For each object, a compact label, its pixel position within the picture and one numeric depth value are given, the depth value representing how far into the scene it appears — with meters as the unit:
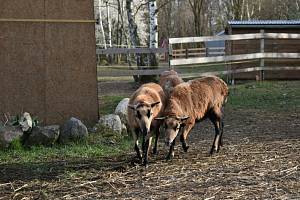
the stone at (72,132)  9.20
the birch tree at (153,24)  20.16
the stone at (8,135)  8.66
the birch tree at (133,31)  19.58
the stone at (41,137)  8.97
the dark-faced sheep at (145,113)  7.30
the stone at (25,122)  9.00
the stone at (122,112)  10.22
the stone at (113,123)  9.72
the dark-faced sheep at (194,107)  7.53
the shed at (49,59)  9.95
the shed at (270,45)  18.84
